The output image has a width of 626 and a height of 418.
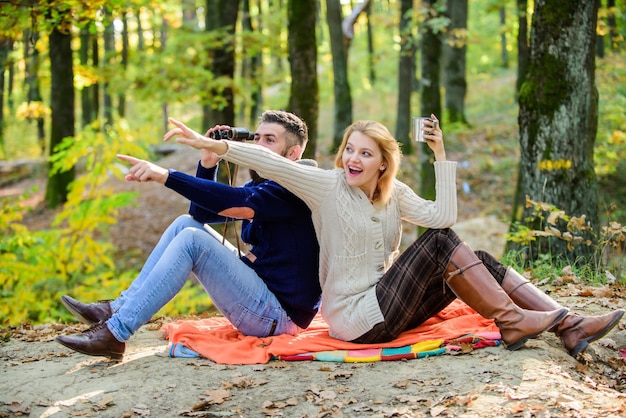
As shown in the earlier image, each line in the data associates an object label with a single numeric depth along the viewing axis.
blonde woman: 4.02
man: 4.16
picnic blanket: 4.26
